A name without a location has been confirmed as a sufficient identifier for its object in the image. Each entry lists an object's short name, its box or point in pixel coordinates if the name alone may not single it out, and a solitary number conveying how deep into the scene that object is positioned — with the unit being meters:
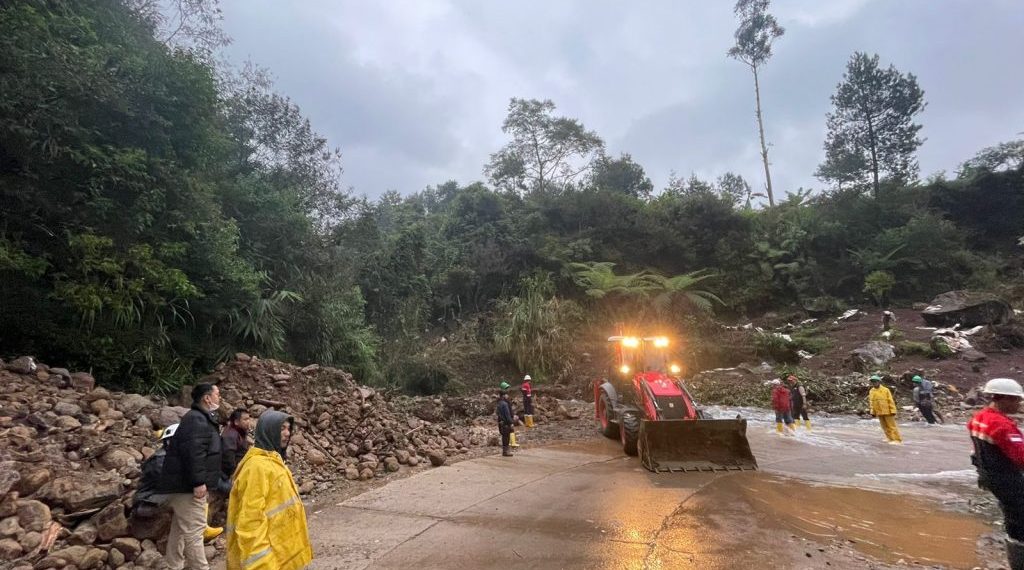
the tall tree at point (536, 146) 32.06
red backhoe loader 7.96
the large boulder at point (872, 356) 16.70
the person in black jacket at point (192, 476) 3.94
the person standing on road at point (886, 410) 10.09
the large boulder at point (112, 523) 4.57
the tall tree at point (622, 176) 34.81
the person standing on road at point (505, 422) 9.21
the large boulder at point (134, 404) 6.66
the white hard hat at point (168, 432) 4.39
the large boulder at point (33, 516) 4.32
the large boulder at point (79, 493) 4.63
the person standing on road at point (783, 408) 11.66
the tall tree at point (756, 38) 31.88
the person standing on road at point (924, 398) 12.16
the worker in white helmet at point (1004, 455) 3.61
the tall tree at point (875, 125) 28.97
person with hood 3.21
